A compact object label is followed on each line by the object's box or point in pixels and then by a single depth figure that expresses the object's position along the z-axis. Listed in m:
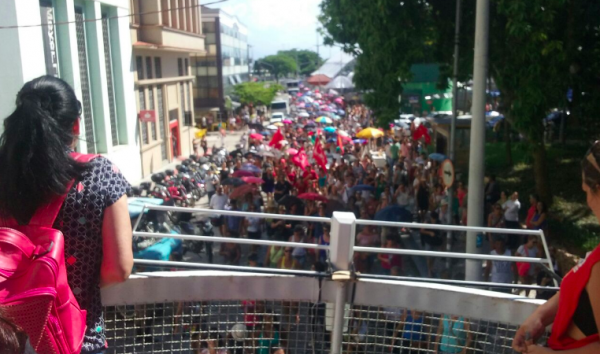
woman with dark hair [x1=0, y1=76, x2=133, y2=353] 2.09
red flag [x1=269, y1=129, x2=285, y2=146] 25.31
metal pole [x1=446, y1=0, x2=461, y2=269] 12.22
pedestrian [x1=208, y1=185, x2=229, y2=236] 13.48
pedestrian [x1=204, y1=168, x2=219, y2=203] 18.34
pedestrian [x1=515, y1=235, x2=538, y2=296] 8.49
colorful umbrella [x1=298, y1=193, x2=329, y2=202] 13.88
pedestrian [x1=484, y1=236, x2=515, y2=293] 9.00
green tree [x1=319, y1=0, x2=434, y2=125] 13.31
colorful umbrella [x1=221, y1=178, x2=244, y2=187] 15.55
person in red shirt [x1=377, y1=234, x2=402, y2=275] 9.64
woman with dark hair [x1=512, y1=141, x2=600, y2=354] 1.97
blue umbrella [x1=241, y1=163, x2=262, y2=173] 18.31
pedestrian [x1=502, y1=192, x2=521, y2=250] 12.27
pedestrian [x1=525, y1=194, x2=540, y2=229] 12.20
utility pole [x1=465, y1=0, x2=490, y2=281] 8.20
